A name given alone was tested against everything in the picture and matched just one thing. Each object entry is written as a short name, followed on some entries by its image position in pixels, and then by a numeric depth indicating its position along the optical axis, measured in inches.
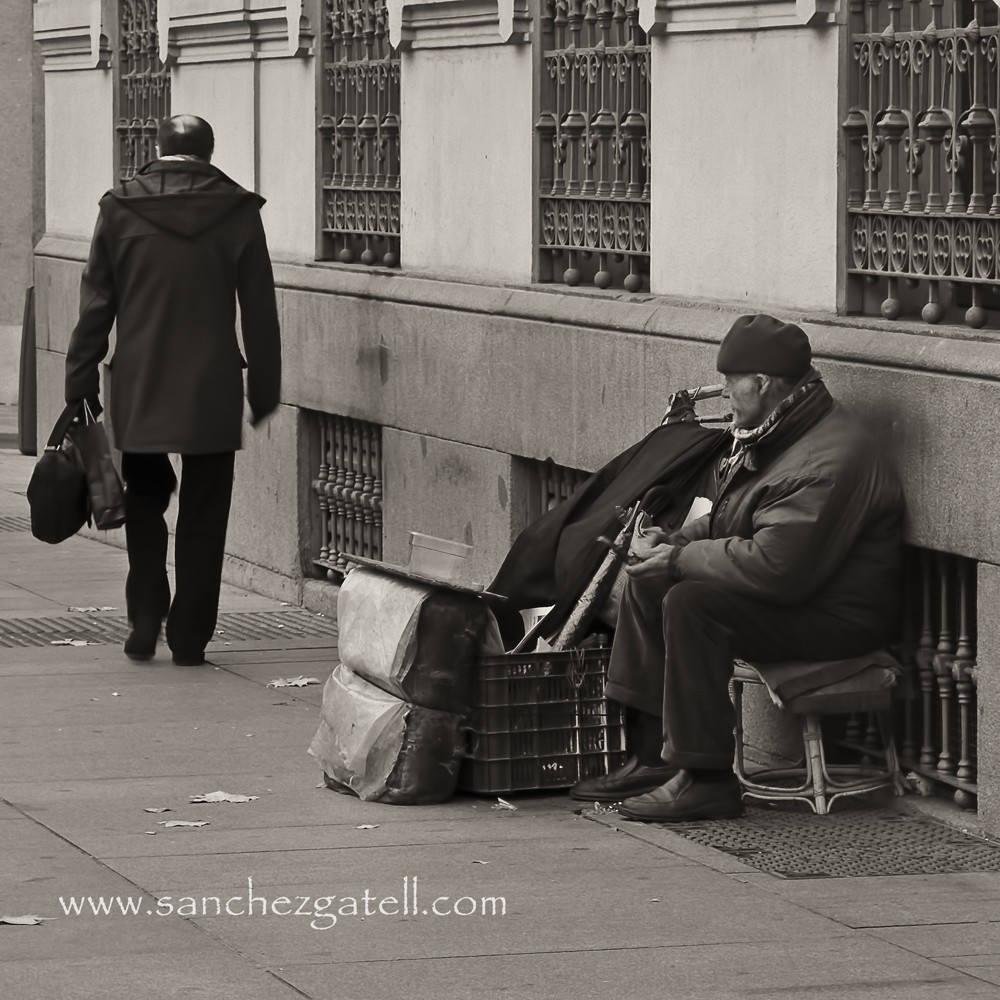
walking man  775.1
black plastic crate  587.2
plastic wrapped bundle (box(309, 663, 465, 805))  583.5
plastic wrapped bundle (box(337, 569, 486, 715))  581.0
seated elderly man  551.8
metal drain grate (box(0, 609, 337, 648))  843.4
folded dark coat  613.6
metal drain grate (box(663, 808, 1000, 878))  526.9
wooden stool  560.4
